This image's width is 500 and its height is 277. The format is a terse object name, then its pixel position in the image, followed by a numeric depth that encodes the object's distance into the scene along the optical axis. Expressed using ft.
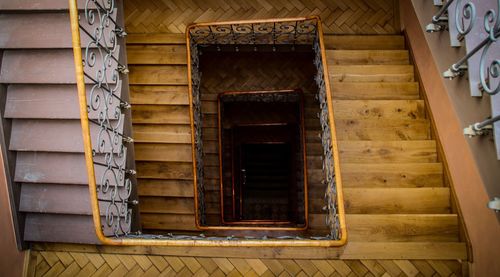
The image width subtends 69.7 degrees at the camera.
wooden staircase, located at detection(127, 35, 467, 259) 8.44
